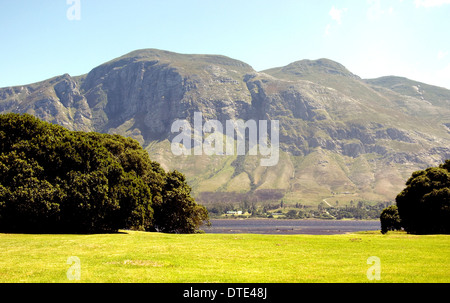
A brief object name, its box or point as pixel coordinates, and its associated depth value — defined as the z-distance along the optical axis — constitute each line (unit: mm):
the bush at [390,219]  99838
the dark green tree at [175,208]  77750
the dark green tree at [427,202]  62781
